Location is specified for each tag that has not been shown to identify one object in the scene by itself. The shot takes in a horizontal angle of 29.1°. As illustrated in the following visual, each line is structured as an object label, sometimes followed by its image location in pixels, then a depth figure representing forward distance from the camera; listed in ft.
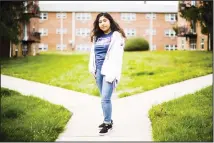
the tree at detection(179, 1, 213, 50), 74.43
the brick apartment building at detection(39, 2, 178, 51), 185.06
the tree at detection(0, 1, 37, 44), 67.72
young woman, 19.67
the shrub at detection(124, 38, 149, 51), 111.85
